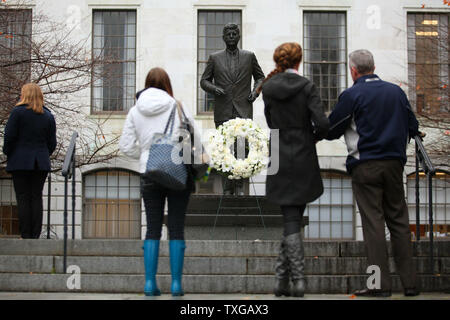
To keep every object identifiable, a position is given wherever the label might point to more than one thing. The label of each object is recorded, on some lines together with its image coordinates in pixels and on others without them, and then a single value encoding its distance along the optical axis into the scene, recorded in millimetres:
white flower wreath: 9969
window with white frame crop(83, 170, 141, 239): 21297
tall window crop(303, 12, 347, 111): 21781
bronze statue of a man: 10797
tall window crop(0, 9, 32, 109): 14812
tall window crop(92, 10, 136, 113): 21547
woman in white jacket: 6531
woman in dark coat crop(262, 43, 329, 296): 6473
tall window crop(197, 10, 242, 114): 21562
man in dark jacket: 6953
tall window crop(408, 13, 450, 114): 20344
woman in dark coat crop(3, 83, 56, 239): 9258
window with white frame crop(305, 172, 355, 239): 21342
